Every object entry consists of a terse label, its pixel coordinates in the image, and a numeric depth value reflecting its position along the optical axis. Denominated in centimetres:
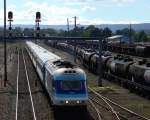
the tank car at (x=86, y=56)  6692
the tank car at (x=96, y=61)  5517
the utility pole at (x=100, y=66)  4573
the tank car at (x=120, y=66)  4444
